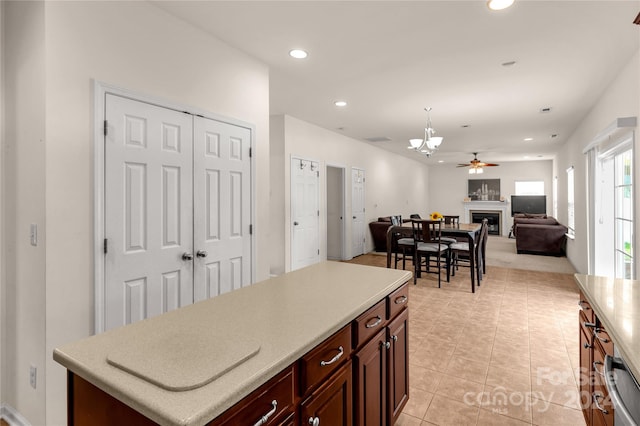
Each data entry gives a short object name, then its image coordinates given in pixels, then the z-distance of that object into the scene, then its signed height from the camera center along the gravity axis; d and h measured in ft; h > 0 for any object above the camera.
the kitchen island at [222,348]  2.66 -1.39
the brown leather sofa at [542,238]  24.66 -2.05
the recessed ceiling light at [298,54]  9.87 +4.80
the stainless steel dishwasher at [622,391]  3.27 -1.94
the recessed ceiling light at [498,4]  7.14 +4.51
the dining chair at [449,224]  17.95 -0.74
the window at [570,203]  22.19 +0.53
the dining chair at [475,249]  16.05 -1.88
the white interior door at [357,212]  23.72 -0.01
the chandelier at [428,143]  15.71 +3.29
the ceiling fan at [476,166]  28.73 +3.97
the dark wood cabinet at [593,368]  4.38 -2.44
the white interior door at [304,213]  18.22 -0.04
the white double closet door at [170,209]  6.89 +0.10
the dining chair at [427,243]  16.12 -1.61
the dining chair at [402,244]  17.58 -1.74
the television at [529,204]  38.06 +0.79
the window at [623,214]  11.42 -0.14
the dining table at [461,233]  15.35 -1.14
